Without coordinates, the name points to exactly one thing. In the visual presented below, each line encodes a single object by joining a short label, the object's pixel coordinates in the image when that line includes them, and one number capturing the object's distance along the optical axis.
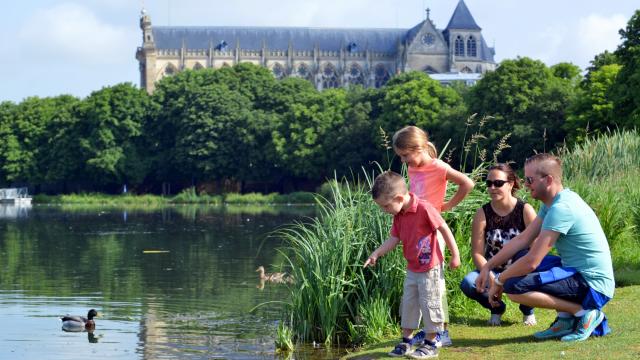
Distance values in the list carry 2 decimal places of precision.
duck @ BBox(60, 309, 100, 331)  12.77
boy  8.04
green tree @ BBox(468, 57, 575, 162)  48.72
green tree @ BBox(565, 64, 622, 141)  42.00
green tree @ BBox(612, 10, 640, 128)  36.84
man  7.83
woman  8.84
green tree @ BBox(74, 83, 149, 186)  78.38
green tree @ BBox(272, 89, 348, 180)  71.88
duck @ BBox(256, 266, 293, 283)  17.84
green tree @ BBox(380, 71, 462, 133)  62.59
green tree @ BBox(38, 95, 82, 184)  79.94
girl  8.45
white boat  75.19
